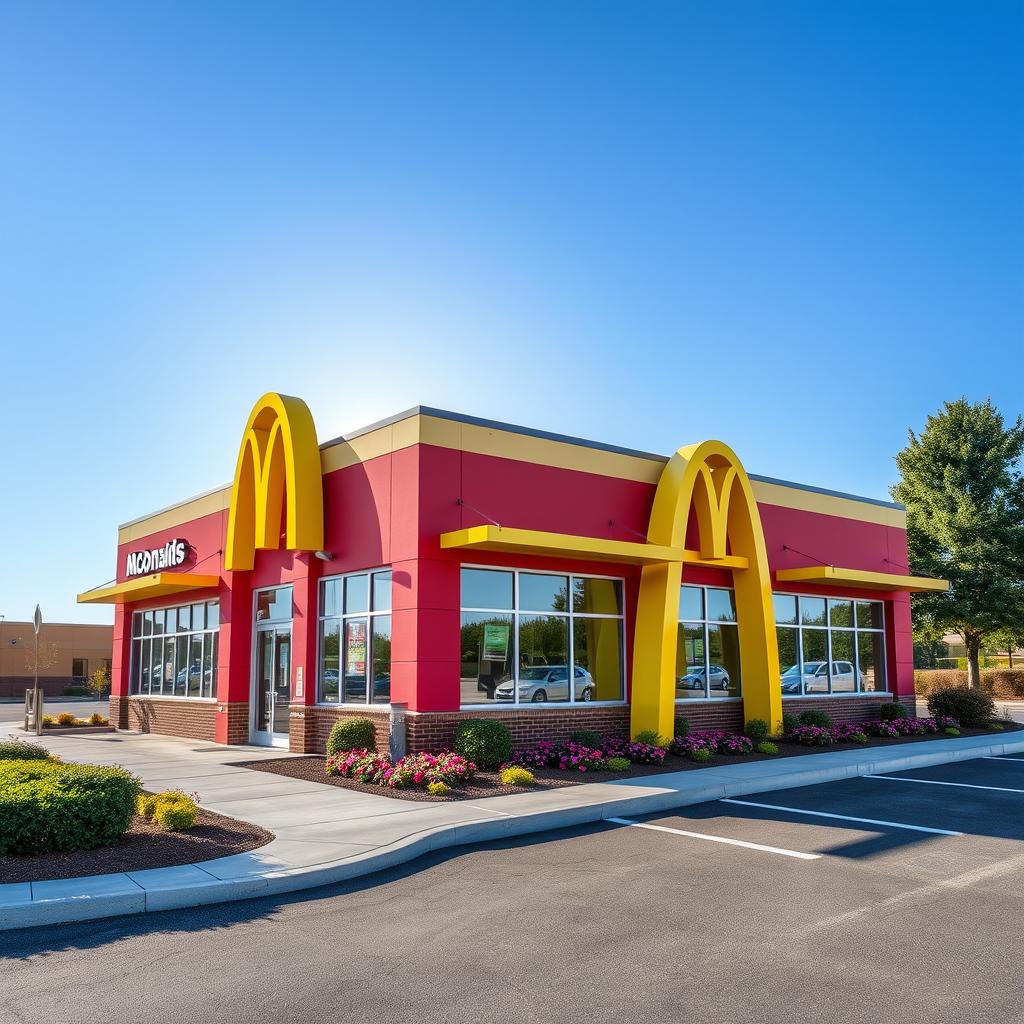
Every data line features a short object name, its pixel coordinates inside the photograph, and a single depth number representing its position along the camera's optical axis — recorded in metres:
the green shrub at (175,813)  9.47
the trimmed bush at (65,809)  8.24
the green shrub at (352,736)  14.88
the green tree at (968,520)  34.09
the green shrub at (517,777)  12.91
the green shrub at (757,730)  18.42
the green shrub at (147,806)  10.07
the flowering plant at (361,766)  13.28
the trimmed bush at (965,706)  22.78
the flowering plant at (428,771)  12.66
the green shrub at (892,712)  21.77
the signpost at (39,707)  23.55
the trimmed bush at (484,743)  13.96
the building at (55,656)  58.91
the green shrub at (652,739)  16.25
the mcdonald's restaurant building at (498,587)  15.08
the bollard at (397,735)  14.20
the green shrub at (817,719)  19.47
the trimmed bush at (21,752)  11.92
